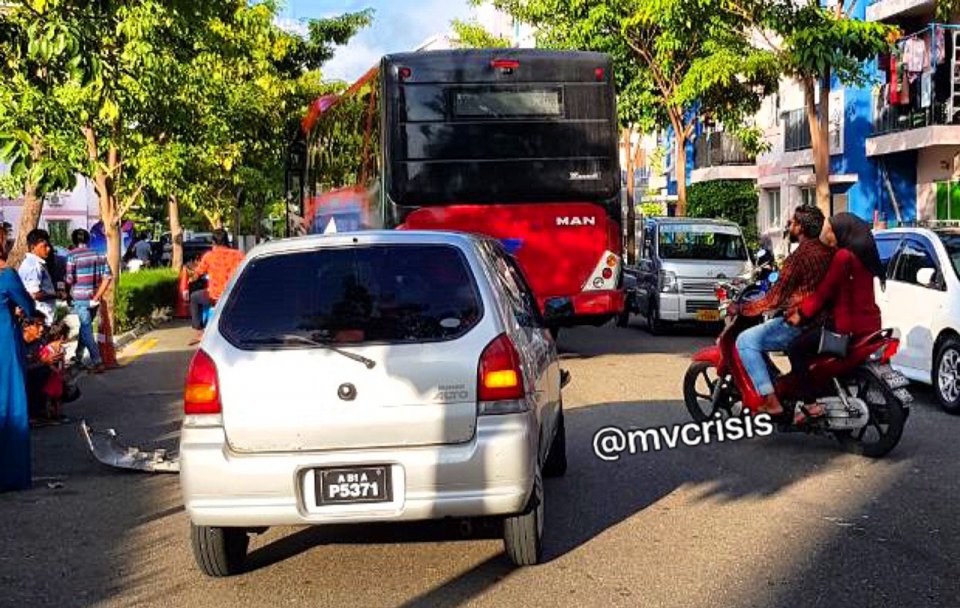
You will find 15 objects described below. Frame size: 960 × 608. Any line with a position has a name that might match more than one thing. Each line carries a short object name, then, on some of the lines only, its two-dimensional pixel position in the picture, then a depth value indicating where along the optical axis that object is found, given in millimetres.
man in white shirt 12414
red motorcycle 8352
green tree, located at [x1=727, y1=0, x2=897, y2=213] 18453
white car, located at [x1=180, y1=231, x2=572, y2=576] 5297
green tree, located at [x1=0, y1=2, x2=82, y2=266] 6852
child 10867
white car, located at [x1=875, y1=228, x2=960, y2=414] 10867
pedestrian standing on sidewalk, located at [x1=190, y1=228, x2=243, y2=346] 15781
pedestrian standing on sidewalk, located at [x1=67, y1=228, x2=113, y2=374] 14289
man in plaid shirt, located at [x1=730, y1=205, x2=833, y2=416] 8500
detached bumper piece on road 8625
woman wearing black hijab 8406
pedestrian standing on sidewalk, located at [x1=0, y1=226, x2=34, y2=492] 7984
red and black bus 13570
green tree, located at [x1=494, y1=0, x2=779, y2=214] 23969
